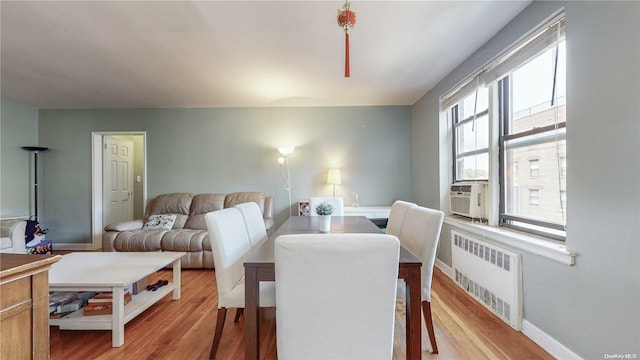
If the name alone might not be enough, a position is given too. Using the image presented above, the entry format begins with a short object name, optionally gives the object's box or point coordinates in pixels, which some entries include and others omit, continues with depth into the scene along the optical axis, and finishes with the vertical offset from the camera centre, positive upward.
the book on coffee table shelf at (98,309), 1.85 -0.95
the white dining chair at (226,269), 1.47 -0.54
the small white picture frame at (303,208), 3.88 -0.43
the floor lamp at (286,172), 4.17 +0.14
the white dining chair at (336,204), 3.04 -0.29
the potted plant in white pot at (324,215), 1.87 -0.27
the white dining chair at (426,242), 1.51 -0.40
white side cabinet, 3.66 -0.47
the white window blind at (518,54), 1.60 +0.95
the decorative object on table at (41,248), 3.35 -0.92
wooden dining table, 1.20 -0.57
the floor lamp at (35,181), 4.01 +0.01
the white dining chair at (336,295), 0.96 -0.46
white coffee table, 1.75 -0.73
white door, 4.34 +0.02
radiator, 1.82 -0.80
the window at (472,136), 2.49 +0.48
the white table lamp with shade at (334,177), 3.89 +0.05
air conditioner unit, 2.42 -0.20
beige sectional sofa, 3.19 -0.65
